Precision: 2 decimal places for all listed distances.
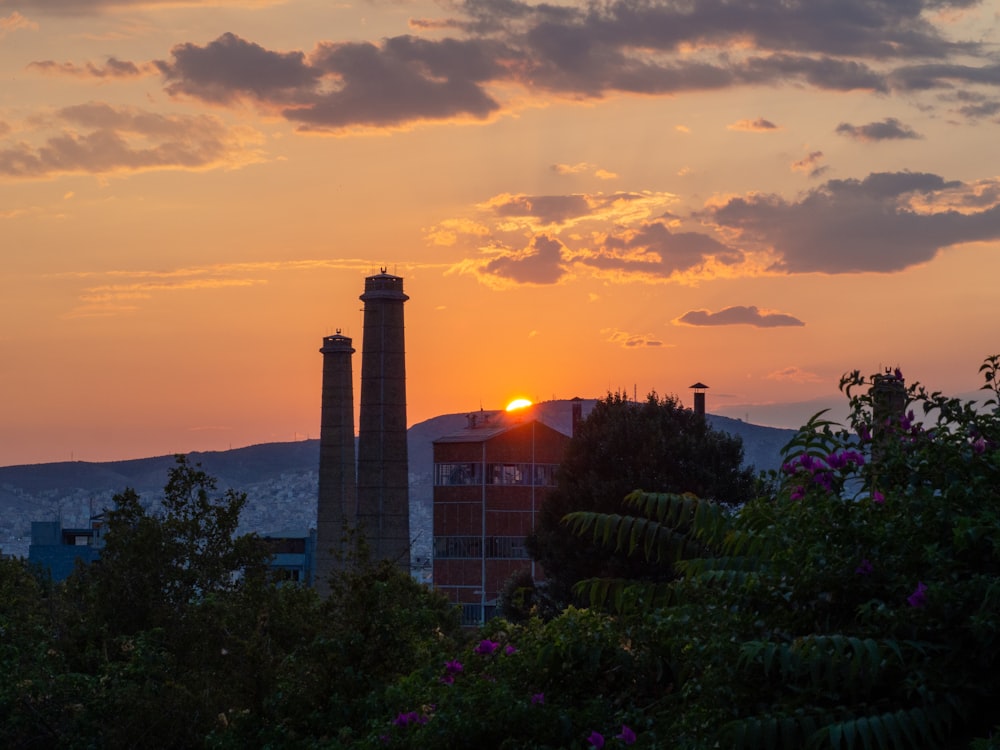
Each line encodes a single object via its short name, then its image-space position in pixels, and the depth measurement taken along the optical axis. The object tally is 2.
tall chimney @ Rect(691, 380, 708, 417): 65.44
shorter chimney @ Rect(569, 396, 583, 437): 73.07
